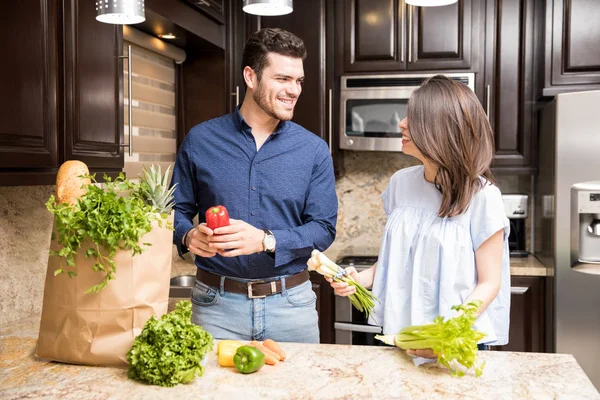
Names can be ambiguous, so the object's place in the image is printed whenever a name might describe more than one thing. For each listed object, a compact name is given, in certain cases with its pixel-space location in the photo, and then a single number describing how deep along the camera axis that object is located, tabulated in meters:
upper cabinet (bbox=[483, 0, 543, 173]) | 3.63
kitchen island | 1.41
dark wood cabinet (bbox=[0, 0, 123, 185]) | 1.92
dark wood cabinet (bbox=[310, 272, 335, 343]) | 3.59
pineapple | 1.60
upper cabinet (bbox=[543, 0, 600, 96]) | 3.49
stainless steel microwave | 3.74
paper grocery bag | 1.51
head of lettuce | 1.44
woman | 1.79
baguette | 1.60
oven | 3.54
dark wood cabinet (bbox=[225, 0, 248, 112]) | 3.85
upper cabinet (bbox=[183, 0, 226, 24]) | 3.32
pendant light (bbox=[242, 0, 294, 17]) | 2.06
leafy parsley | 1.48
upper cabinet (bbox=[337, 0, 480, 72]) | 3.67
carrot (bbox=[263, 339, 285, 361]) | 1.63
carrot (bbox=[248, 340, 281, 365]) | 1.59
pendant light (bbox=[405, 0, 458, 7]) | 2.28
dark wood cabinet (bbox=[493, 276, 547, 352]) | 3.44
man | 2.18
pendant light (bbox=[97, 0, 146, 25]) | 1.89
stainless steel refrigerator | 3.27
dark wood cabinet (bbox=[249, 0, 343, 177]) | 3.81
